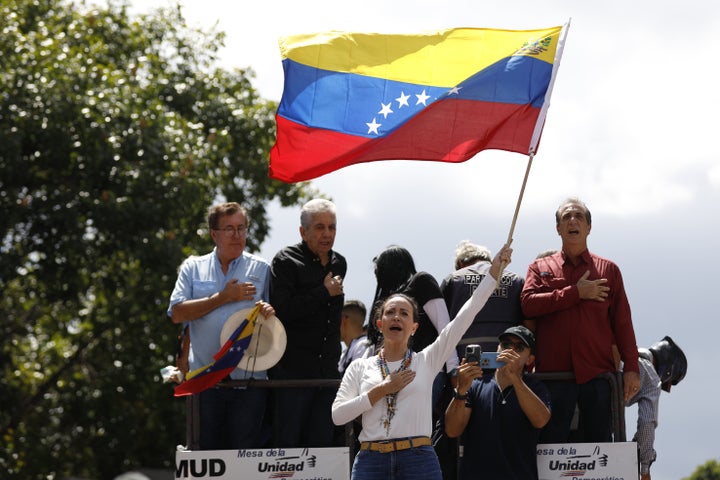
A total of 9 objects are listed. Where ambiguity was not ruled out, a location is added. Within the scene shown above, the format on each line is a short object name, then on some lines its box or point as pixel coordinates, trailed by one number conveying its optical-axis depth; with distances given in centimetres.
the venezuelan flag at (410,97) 1967
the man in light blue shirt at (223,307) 1834
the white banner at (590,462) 1761
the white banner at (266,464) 1778
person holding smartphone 1736
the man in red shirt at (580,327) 1822
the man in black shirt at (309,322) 1837
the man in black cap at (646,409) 1952
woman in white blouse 1603
